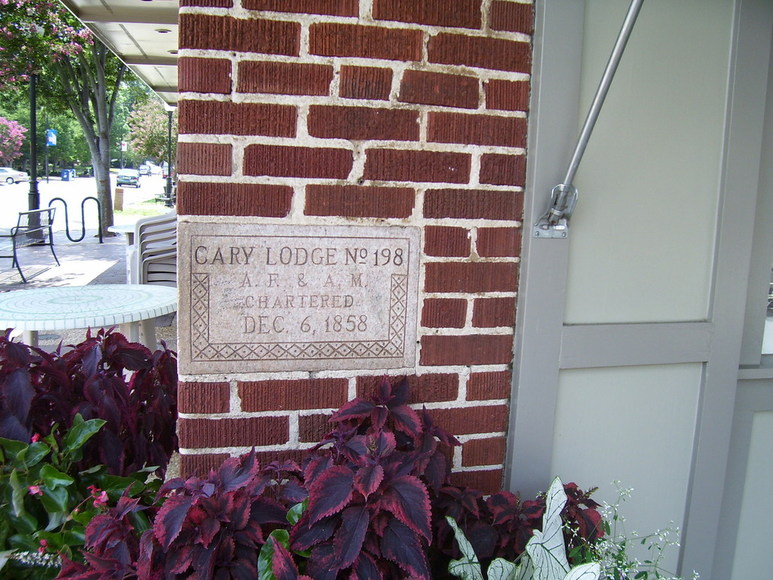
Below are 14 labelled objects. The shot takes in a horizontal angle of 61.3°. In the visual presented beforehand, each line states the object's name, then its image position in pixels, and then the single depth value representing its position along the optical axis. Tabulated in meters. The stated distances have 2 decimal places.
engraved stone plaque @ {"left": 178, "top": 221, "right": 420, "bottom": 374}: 1.51
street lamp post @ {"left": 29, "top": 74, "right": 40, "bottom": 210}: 10.92
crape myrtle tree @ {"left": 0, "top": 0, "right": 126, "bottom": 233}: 9.89
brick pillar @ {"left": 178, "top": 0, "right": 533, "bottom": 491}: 1.47
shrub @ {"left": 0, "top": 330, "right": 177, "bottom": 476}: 1.65
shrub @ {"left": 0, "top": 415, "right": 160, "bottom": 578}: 1.46
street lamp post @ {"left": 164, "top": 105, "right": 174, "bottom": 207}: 22.66
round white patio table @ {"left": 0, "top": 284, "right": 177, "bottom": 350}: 2.86
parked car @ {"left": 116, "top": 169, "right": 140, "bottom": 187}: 40.25
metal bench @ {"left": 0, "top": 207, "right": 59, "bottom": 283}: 8.06
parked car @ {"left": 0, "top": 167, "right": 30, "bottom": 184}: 36.88
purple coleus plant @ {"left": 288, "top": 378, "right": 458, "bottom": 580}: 1.22
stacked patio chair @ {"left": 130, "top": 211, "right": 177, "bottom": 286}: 5.38
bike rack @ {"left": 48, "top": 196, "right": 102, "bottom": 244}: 12.33
